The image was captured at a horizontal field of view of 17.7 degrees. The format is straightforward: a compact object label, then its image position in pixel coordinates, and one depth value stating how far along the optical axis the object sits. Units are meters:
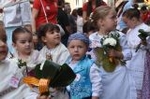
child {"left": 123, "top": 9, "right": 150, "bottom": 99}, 5.90
